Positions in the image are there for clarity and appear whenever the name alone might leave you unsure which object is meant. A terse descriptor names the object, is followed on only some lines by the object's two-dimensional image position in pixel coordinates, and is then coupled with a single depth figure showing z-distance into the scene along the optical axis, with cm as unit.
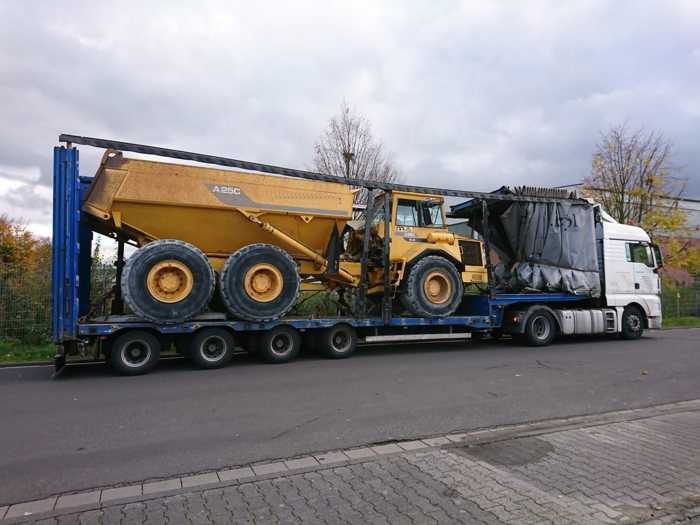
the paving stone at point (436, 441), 496
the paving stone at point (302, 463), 436
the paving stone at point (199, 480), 398
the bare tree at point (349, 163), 1933
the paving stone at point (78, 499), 366
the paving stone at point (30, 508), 352
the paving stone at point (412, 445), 486
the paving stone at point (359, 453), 460
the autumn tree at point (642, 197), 2111
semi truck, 853
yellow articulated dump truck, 861
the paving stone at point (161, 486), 387
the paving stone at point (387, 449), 473
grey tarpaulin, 1320
